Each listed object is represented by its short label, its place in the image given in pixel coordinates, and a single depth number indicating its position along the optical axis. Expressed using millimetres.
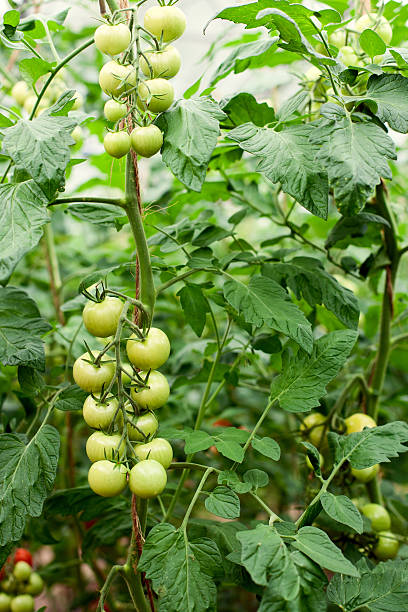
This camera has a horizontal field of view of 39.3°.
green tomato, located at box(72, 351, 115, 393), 556
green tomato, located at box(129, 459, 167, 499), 518
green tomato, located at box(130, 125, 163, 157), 527
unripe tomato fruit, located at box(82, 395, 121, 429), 548
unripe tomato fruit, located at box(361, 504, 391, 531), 871
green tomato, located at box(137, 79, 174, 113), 545
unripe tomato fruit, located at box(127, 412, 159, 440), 563
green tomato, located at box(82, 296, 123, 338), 558
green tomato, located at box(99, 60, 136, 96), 550
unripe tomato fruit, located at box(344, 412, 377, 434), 854
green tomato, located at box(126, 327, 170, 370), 556
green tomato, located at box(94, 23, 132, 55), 546
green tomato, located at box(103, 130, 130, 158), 537
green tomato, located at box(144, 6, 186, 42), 564
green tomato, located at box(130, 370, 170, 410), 562
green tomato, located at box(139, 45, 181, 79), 569
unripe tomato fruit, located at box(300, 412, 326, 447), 932
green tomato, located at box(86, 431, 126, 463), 542
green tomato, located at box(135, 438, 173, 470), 548
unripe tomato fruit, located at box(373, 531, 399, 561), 875
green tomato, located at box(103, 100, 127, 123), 554
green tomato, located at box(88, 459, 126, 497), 530
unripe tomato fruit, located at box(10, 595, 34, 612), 917
